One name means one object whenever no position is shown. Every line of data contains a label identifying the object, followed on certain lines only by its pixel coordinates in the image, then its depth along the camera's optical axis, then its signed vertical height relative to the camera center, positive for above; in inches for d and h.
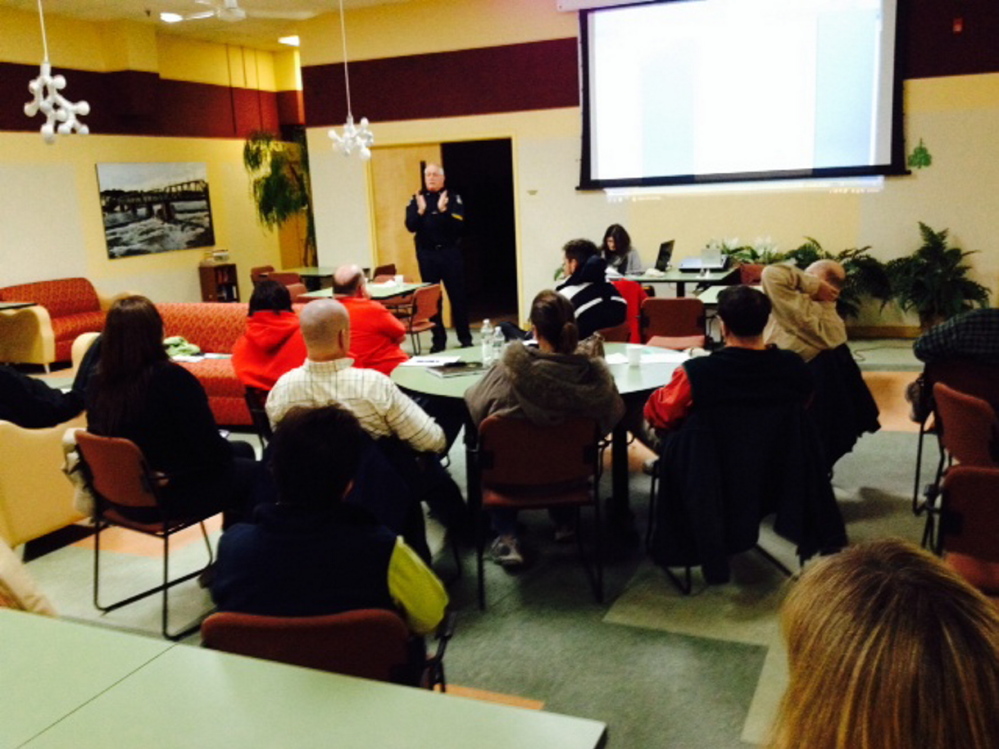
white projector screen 325.1 +37.6
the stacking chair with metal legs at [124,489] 128.2 -41.0
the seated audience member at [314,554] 75.8 -29.9
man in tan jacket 165.5 -24.2
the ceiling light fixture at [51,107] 237.9 +30.6
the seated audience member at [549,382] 132.3 -28.0
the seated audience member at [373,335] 189.5 -28.3
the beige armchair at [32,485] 159.6 -49.5
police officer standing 343.0 -14.9
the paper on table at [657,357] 173.0 -32.5
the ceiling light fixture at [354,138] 328.5 +24.9
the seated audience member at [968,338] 145.6 -26.3
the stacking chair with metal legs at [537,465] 131.7 -40.3
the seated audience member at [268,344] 187.0 -28.9
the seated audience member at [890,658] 28.2 -15.7
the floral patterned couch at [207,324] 276.2 -35.6
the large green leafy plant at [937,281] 320.2 -36.4
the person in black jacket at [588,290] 206.2 -22.1
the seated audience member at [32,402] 162.4 -34.5
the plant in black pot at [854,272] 333.7 -33.1
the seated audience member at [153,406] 131.6 -28.8
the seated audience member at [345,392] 130.1 -27.5
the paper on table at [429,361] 180.1 -32.7
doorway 514.9 -1.2
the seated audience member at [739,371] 128.7 -26.5
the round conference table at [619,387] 151.9 -33.0
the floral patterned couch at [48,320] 343.0 -41.6
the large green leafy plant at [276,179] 475.8 +16.1
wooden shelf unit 461.1 -37.4
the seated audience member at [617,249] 299.6 -18.8
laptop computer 308.5 -22.6
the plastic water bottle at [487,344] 178.6 -29.5
